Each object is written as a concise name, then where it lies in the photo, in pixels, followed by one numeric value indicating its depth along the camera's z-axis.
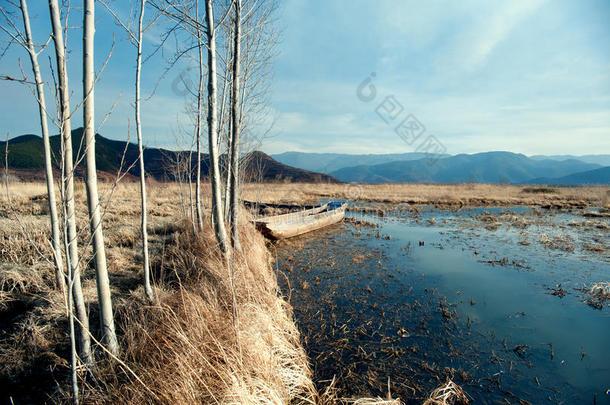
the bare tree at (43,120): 2.24
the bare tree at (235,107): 6.68
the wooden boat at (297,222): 11.95
